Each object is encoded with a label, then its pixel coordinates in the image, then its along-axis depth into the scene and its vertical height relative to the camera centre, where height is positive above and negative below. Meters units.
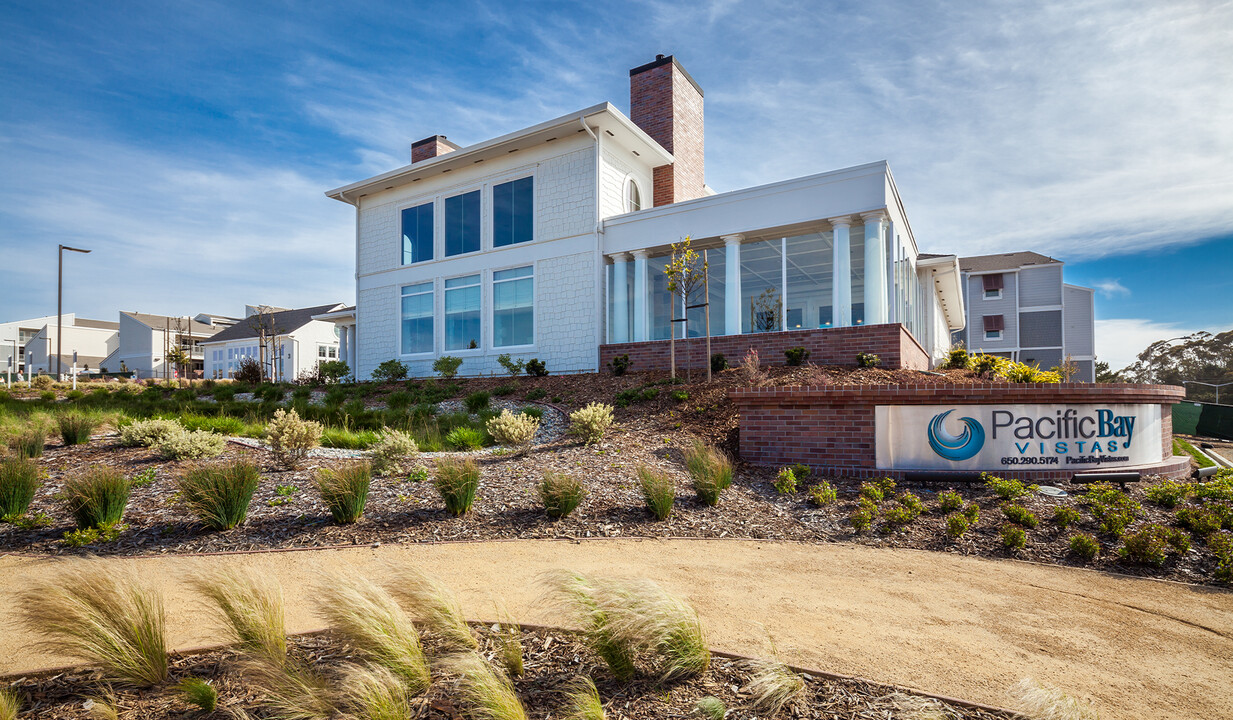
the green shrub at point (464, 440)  8.92 -1.06
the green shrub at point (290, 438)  7.21 -0.84
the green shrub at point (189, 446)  7.20 -0.95
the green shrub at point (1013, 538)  5.30 -1.51
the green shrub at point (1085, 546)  5.09 -1.52
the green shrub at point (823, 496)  6.46 -1.38
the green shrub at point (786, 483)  6.91 -1.33
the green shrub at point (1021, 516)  5.73 -1.43
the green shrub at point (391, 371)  17.66 -0.08
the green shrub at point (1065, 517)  5.61 -1.40
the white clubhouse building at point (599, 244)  13.41 +3.17
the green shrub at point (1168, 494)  6.35 -1.35
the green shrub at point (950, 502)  6.12 -1.38
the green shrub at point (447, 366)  16.55 +0.06
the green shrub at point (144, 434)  7.85 -0.85
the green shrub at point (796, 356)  12.05 +0.23
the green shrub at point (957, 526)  5.52 -1.46
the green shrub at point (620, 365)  13.80 +0.06
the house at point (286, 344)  40.81 +1.73
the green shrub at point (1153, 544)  4.95 -1.48
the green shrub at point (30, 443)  7.05 -0.88
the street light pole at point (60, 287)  24.12 +3.27
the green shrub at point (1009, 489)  6.44 -1.32
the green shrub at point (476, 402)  12.25 -0.70
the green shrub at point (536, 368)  15.20 +0.00
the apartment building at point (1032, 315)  32.88 +2.87
